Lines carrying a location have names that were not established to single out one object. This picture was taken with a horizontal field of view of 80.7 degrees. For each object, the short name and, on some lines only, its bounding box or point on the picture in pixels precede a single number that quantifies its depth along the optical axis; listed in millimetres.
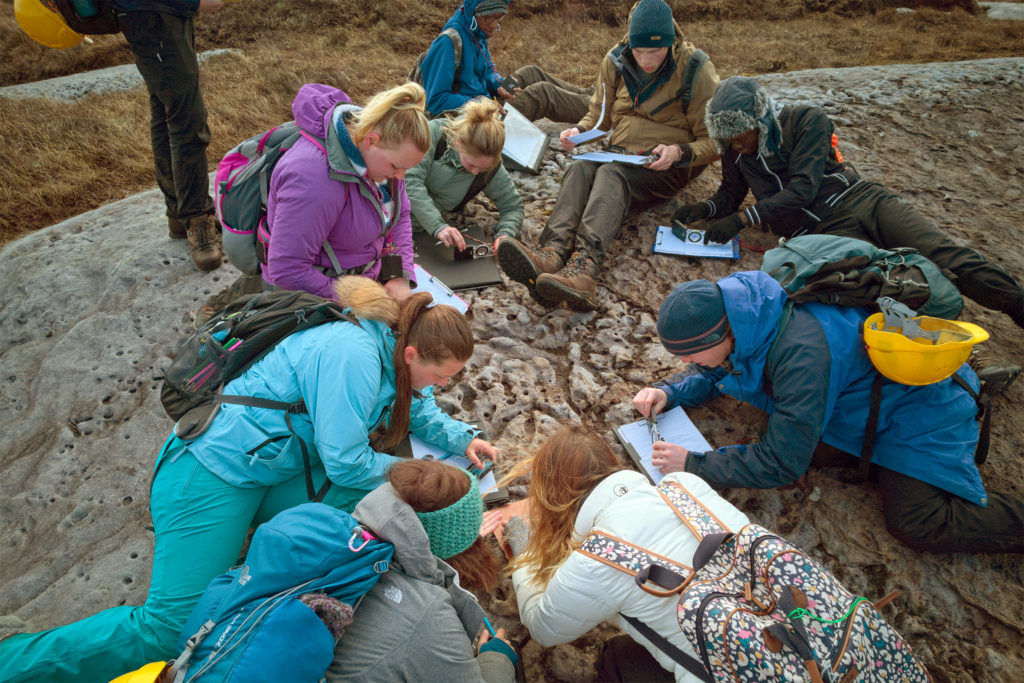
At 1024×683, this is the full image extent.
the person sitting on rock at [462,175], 4453
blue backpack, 1837
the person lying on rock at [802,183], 4195
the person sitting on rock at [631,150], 4609
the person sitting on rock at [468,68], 5492
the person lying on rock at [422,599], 2070
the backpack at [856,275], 2959
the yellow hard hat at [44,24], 3770
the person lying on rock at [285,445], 2549
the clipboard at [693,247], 4914
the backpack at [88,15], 3783
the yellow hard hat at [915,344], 2646
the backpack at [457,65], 5531
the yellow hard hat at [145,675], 1897
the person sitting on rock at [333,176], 3240
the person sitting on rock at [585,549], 2238
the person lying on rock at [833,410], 2855
